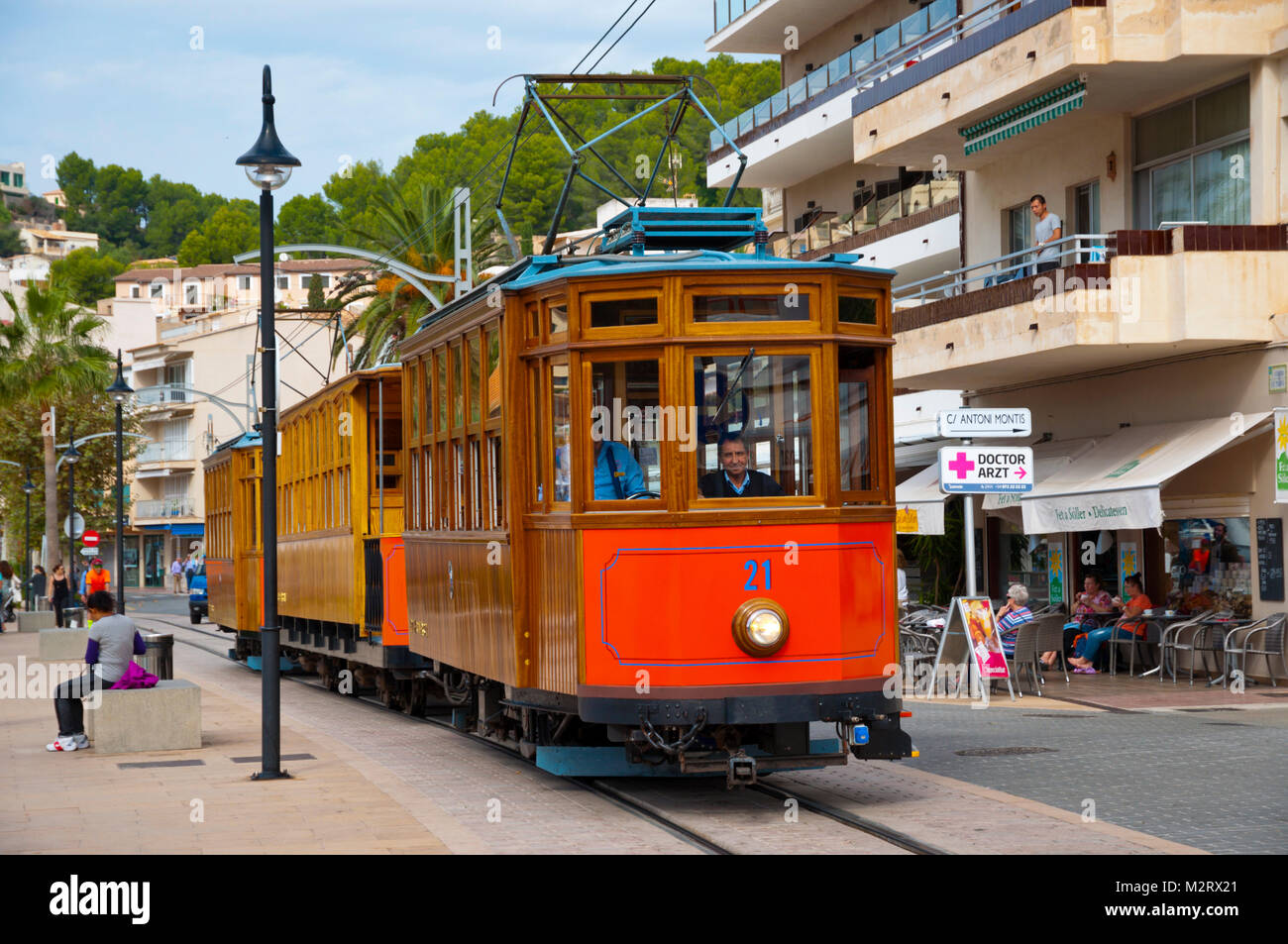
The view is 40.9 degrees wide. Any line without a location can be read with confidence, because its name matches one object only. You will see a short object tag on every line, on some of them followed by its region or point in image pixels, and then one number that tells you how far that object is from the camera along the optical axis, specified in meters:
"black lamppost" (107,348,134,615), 31.09
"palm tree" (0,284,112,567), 46.34
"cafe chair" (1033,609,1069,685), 19.95
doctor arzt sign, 17.06
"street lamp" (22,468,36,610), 58.37
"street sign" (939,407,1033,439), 17.38
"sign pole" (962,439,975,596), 17.52
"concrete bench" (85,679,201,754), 14.59
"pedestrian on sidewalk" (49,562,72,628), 39.62
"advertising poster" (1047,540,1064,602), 24.95
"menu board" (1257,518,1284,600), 19.66
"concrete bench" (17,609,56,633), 41.47
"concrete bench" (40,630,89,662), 27.98
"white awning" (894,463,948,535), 23.34
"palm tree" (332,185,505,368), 43.38
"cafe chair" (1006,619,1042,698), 19.48
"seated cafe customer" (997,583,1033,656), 19.73
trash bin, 16.64
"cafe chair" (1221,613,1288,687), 19.30
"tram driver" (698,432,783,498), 10.46
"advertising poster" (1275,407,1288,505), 18.48
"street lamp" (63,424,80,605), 50.09
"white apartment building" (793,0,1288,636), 19.97
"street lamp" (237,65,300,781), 12.62
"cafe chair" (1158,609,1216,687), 20.12
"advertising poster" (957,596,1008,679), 18.22
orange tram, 10.36
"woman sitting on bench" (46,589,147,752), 14.83
